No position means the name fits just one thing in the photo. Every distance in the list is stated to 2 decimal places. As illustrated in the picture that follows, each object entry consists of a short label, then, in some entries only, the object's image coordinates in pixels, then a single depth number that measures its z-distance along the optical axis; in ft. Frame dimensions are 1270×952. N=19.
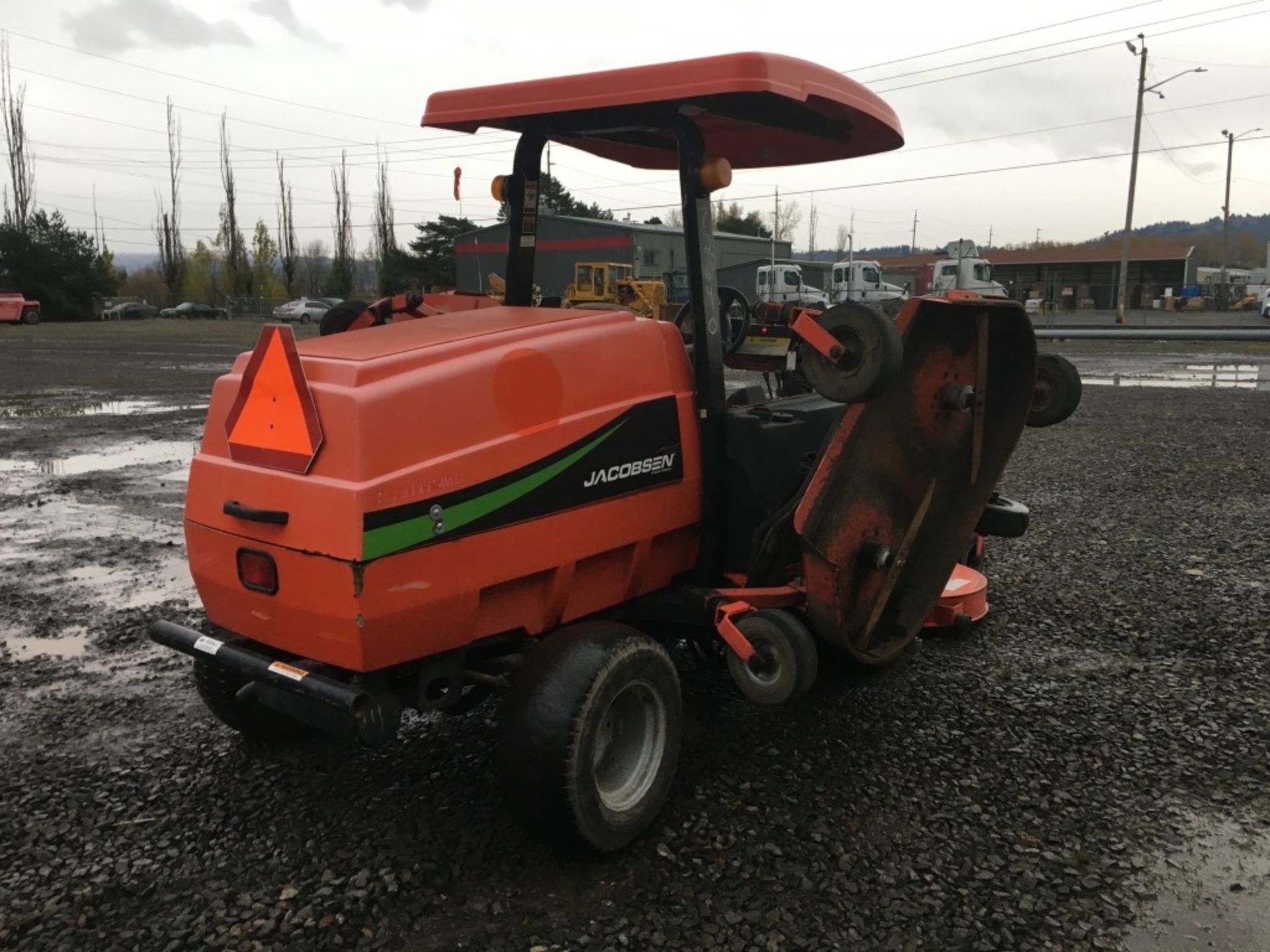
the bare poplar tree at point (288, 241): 208.95
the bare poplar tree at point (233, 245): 196.13
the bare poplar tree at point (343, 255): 199.82
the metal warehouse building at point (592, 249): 139.03
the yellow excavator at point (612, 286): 94.94
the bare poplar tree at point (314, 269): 240.32
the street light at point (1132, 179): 116.57
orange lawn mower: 9.02
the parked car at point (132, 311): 177.50
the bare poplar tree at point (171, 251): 194.18
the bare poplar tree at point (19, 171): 160.66
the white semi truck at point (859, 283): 121.90
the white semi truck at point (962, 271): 113.39
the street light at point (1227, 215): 182.31
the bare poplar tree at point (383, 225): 202.49
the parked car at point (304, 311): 165.48
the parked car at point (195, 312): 183.52
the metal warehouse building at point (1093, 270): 195.83
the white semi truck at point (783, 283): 120.57
